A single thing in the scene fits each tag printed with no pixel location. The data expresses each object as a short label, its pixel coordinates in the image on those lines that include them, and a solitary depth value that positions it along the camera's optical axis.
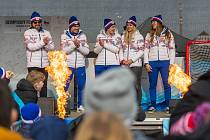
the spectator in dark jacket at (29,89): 9.83
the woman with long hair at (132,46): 14.61
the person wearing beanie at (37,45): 14.44
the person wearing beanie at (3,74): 10.53
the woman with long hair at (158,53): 14.78
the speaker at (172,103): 13.00
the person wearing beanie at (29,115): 7.70
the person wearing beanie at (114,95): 3.92
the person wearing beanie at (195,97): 5.34
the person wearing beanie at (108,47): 14.55
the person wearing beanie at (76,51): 14.47
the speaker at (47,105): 12.20
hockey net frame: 15.58
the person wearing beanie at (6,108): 4.20
